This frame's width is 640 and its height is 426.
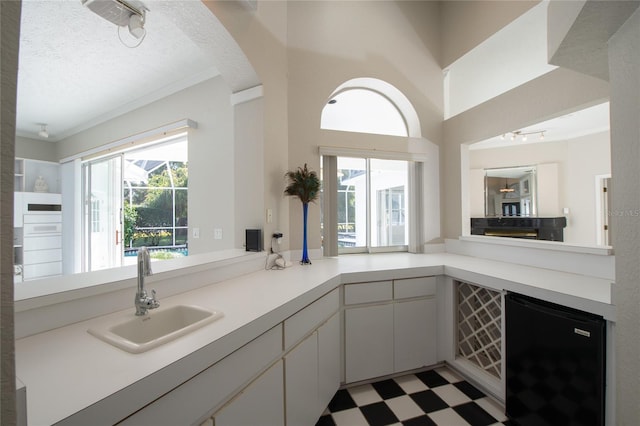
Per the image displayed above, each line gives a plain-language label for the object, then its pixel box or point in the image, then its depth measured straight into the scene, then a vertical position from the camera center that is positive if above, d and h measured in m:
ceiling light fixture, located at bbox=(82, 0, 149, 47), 1.52 +1.21
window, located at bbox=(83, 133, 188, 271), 4.37 +0.26
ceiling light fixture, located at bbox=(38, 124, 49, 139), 4.26 +1.46
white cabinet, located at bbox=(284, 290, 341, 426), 1.33 -0.83
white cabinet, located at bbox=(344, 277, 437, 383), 1.97 -0.86
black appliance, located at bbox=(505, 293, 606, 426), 1.27 -0.80
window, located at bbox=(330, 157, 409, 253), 2.99 +0.12
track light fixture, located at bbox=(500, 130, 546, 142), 4.58 +1.37
